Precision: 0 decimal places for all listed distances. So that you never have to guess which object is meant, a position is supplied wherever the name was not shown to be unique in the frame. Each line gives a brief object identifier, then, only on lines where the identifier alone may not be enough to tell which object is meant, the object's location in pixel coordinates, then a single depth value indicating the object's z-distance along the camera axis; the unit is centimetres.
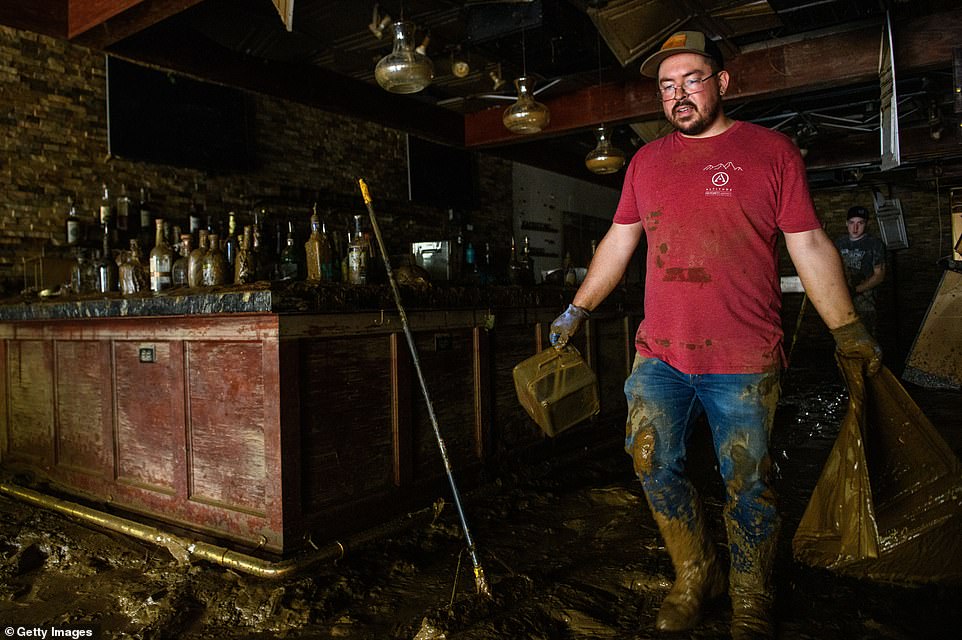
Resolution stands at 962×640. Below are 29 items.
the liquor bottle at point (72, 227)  461
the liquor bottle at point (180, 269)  334
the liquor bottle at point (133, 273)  365
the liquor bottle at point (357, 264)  320
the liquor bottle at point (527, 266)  552
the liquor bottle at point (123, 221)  484
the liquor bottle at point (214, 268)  308
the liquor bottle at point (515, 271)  554
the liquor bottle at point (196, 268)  313
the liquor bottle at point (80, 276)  411
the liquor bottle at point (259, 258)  345
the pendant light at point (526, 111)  453
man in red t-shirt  183
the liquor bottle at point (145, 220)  483
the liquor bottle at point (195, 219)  480
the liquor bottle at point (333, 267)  354
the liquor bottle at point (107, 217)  470
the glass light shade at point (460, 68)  489
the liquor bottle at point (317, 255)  347
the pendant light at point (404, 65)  372
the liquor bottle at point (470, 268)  507
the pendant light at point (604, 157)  538
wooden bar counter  252
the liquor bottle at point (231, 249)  404
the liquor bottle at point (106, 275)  403
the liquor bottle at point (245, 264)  303
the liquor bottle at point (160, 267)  333
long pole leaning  220
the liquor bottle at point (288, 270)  338
